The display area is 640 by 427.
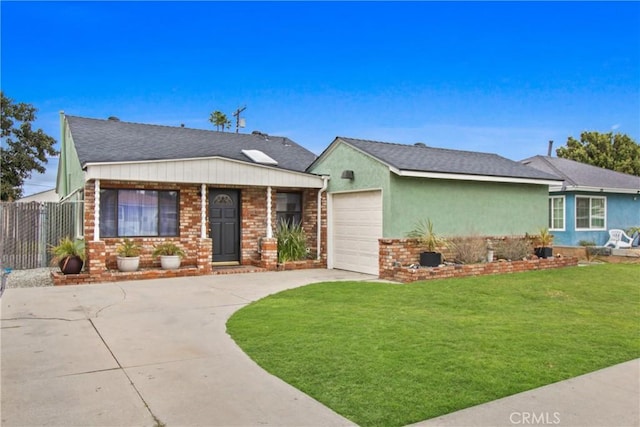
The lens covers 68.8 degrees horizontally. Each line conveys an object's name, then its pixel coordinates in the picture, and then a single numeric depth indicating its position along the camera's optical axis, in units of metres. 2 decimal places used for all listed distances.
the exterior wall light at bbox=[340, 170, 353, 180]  13.13
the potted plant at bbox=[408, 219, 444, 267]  11.77
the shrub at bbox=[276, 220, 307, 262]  13.65
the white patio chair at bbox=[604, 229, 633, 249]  17.99
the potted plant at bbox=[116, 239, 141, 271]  11.53
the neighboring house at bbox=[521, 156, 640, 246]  18.08
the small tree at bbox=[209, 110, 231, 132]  29.04
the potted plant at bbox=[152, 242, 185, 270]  11.95
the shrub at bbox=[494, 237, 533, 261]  13.49
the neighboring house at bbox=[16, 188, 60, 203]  23.75
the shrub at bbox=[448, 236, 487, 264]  12.68
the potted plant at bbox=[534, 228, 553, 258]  14.16
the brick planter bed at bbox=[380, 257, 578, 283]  11.06
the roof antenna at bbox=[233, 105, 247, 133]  21.66
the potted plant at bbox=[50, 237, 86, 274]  10.70
